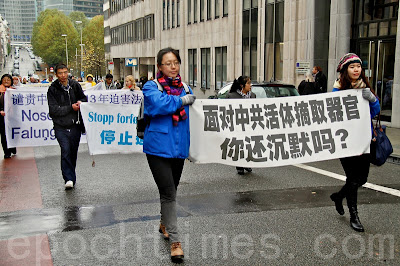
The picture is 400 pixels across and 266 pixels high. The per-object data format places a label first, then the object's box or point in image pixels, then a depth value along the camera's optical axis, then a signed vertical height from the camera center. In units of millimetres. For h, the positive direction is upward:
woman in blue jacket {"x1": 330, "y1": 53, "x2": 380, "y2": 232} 5543 -1072
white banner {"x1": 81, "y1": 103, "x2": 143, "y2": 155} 8742 -1092
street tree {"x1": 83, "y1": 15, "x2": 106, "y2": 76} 81750 +5372
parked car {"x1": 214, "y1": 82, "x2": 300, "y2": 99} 12282 -489
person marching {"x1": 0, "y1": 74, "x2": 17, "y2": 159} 11148 -947
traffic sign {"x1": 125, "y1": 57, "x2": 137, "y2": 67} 54438 +1186
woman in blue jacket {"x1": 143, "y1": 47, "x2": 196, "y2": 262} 4637 -583
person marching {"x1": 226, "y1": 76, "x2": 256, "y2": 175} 8734 -346
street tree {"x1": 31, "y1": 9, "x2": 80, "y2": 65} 137000 +9686
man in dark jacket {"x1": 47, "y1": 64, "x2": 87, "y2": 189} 7676 -746
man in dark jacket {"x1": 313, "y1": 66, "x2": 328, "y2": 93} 16812 -286
